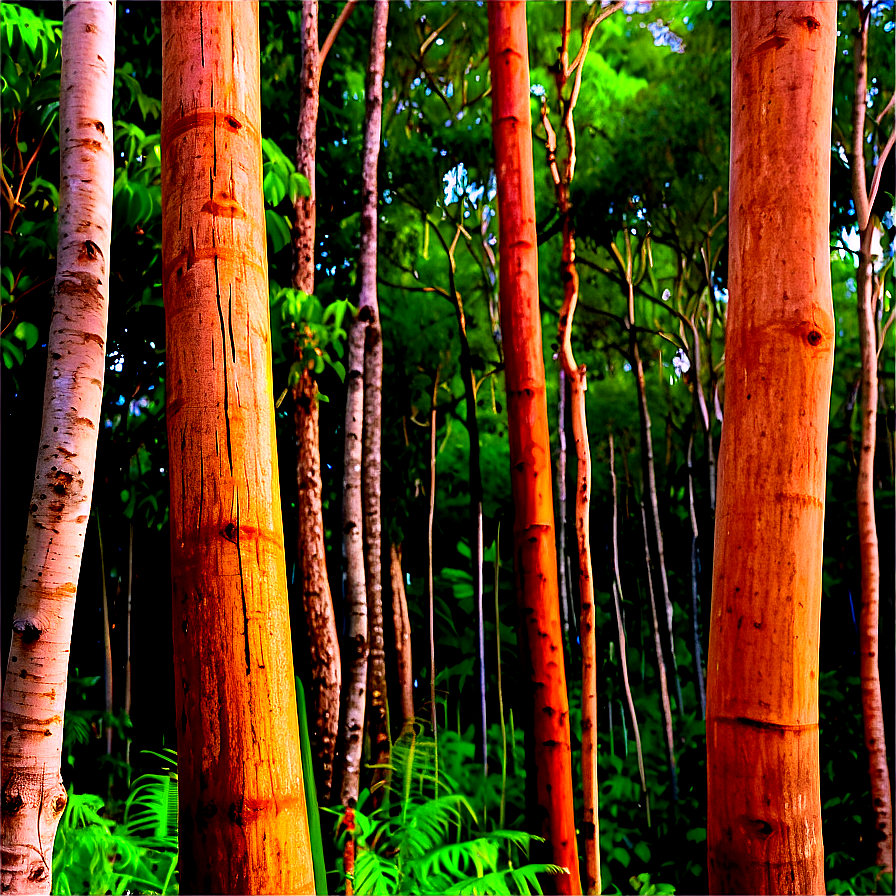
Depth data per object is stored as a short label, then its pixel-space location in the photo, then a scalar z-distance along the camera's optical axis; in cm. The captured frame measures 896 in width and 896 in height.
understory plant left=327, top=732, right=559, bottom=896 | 285
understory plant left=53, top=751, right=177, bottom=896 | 263
